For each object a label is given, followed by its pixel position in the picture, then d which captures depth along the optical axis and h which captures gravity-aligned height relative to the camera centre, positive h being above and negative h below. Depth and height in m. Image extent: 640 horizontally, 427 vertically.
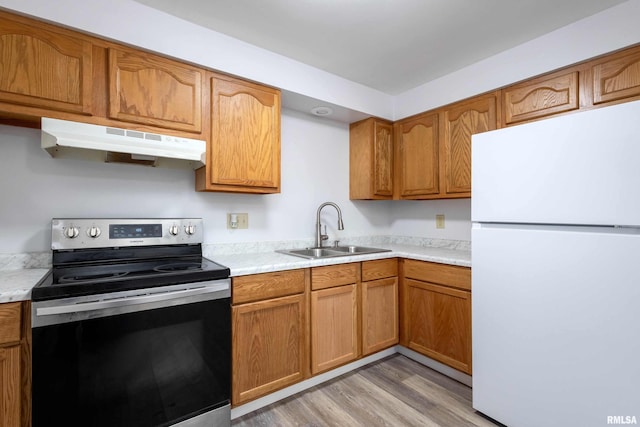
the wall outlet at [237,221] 2.20 -0.05
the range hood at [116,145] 1.38 +0.35
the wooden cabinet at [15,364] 1.11 -0.57
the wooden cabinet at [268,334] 1.66 -0.71
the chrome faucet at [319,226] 2.55 -0.10
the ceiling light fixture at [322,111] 2.48 +0.87
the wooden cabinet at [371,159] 2.70 +0.50
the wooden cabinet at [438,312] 1.98 -0.71
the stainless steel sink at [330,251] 2.39 -0.31
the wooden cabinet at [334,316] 1.97 -0.70
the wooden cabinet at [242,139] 1.85 +0.49
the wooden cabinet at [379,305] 2.22 -0.70
